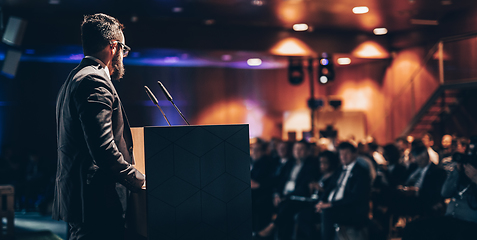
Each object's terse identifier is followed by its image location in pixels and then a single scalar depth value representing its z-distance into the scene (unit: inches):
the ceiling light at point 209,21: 345.7
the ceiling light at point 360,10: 322.7
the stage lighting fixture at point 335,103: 495.8
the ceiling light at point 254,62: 445.6
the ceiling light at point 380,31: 403.7
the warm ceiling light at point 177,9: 307.6
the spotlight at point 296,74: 400.5
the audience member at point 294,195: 191.9
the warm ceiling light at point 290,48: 378.6
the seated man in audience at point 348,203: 154.9
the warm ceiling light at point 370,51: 410.3
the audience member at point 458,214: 120.0
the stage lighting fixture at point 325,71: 394.6
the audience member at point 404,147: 303.6
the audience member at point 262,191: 214.4
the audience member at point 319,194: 175.2
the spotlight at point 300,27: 367.9
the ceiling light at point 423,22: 387.1
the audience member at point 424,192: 164.7
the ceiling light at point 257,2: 297.5
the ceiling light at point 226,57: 400.7
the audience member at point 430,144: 260.1
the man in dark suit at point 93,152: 59.1
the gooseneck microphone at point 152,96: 70.5
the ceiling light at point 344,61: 466.0
